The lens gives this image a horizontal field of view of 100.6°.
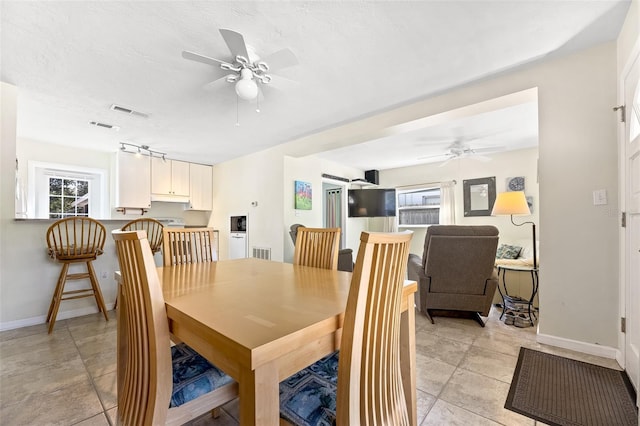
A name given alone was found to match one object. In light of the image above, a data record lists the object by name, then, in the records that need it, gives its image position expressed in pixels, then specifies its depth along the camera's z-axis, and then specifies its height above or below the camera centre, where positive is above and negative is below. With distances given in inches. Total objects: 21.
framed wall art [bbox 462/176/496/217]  199.3 +14.7
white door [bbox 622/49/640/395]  64.0 -0.8
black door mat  55.4 -42.0
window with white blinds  233.6 +6.6
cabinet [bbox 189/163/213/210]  223.3 +23.6
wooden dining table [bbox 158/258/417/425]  26.6 -13.7
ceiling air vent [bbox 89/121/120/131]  135.9 +46.7
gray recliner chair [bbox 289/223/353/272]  142.2 -25.0
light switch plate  78.8 +5.3
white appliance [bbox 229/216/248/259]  203.0 -18.2
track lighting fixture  174.3 +44.8
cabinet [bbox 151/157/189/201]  200.1 +28.6
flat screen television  232.2 +10.0
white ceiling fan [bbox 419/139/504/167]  173.0 +45.1
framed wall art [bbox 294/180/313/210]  181.9 +13.3
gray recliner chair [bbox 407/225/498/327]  100.6 -21.7
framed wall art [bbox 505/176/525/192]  186.5 +22.3
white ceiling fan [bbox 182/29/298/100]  68.8 +43.2
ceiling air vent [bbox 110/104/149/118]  117.7 +47.5
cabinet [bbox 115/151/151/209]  182.1 +23.5
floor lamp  124.0 +5.0
